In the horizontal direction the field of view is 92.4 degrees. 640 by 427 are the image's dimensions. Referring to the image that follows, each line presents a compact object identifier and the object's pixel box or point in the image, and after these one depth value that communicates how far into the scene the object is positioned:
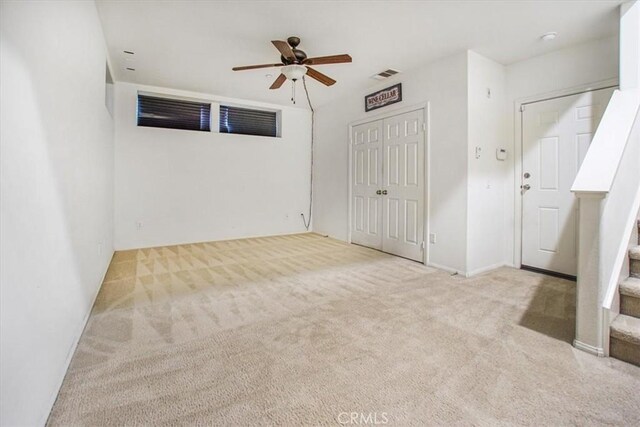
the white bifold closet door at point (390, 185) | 4.04
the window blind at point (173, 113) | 4.95
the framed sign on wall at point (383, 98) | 4.25
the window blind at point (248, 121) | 5.61
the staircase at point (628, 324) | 1.73
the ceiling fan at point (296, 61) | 2.97
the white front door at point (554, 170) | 3.23
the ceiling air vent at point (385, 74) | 4.11
